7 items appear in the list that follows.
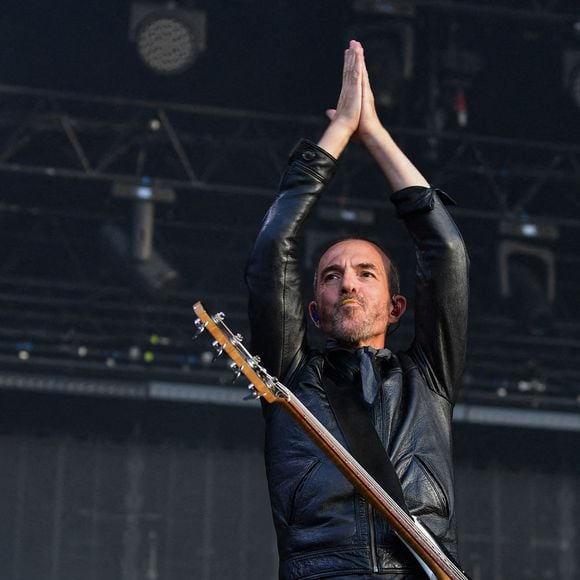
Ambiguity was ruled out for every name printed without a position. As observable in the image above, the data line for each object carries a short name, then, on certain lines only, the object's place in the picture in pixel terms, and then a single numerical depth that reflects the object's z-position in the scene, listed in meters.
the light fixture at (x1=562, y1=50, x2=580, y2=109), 17.09
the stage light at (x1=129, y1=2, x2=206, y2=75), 16.22
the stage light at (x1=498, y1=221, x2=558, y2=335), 19.05
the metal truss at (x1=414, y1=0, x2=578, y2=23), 16.50
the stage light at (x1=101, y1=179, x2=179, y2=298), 17.97
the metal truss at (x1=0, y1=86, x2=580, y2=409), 18.16
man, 4.99
